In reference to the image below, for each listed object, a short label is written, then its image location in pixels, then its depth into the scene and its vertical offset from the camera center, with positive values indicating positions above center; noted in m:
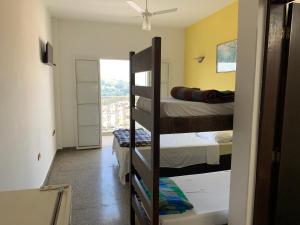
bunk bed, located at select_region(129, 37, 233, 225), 1.50 -0.26
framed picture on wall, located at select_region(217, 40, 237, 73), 3.95 +0.53
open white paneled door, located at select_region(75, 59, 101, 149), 5.17 -0.41
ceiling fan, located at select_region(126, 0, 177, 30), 3.21 +0.99
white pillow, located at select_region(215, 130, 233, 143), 3.45 -0.77
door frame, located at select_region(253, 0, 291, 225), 1.32 -0.17
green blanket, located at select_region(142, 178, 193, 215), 1.82 -0.93
